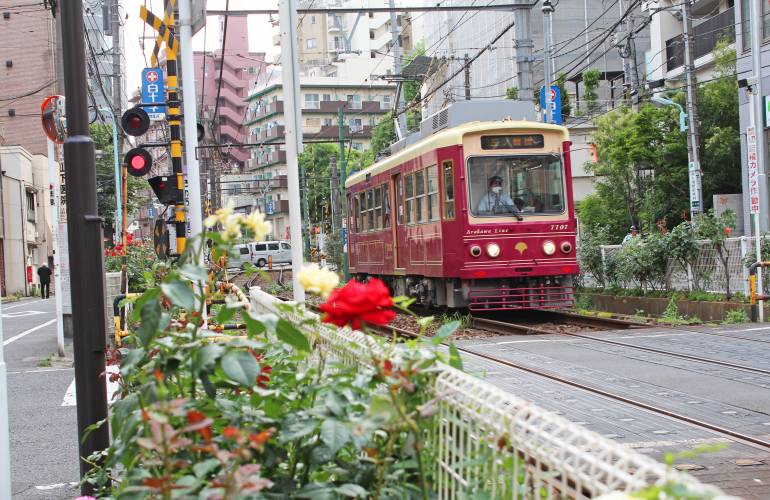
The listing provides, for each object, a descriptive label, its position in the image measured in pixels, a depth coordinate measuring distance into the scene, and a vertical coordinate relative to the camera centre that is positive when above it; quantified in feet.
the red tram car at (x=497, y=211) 48.42 +1.77
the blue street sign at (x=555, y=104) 68.65 +10.46
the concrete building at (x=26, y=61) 184.24 +39.44
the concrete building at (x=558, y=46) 154.20 +33.60
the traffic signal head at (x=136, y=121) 36.65 +5.40
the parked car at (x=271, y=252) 182.91 +0.43
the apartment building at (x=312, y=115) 281.13 +42.21
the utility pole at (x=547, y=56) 66.44 +13.82
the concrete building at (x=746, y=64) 87.86 +16.05
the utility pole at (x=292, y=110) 24.43 +3.71
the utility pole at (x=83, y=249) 13.73 +0.19
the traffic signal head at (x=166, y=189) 36.63 +2.68
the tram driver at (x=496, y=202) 48.91 +2.22
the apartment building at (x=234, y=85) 298.97 +57.48
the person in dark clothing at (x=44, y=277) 129.80 -1.77
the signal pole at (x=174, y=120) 36.37 +5.33
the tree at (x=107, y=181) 154.20 +13.29
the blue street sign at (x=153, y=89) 41.32 +7.56
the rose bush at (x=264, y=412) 7.48 -1.39
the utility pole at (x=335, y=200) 143.12 +8.47
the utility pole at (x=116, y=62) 80.74 +17.37
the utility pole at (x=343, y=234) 107.34 +2.05
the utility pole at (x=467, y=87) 105.81 +17.76
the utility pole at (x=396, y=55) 98.63 +20.63
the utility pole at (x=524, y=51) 58.90 +12.00
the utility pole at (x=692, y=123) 76.59 +9.17
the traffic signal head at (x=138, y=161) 37.55 +3.93
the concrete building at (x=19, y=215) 154.20 +8.54
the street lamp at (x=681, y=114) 87.74 +11.55
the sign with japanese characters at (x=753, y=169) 48.32 +3.35
